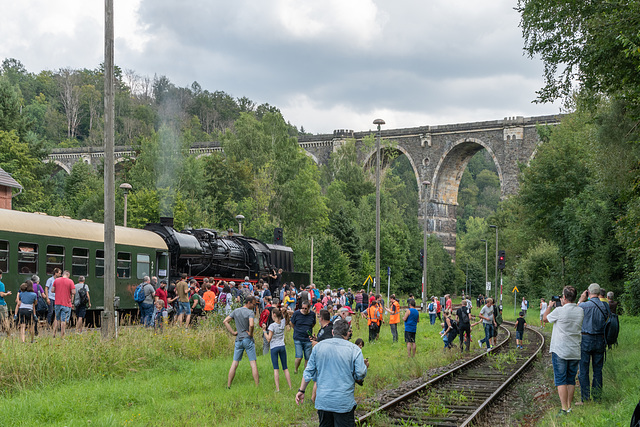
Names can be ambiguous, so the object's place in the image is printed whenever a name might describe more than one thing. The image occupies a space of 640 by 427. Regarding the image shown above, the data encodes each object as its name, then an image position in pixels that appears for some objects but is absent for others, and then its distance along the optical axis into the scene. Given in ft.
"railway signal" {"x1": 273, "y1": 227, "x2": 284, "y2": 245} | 125.29
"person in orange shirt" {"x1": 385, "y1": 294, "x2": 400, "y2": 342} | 79.41
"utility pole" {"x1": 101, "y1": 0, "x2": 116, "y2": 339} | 53.98
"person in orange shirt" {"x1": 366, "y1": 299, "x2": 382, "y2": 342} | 77.30
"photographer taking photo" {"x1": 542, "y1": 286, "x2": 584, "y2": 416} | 39.01
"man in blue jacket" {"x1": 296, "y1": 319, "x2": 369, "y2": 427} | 26.11
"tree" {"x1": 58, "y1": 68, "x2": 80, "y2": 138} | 413.39
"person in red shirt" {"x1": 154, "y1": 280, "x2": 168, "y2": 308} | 74.65
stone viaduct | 296.30
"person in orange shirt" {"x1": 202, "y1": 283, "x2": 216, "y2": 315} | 78.02
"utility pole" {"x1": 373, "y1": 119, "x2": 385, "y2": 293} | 106.79
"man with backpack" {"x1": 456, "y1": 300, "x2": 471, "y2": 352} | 77.05
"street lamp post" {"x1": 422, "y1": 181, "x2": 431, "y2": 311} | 147.84
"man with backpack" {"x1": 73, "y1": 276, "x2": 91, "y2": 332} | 64.23
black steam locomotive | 97.81
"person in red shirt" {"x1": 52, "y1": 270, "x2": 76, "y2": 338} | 60.64
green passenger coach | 65.98
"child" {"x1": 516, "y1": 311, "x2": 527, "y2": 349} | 89.65
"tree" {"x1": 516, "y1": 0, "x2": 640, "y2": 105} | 53.31
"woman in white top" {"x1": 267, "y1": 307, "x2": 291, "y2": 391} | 44.65
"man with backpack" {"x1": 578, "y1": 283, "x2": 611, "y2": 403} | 41.70
